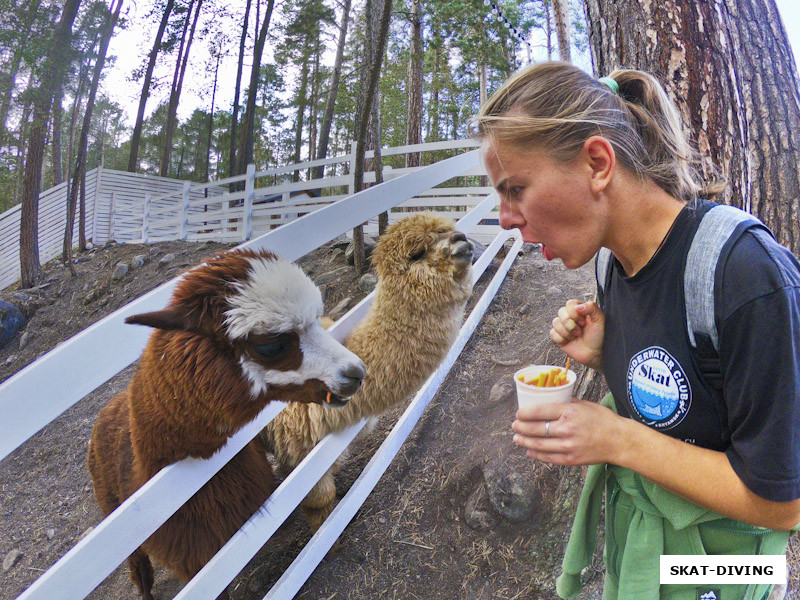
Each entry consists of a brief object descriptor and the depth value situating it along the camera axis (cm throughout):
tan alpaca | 188
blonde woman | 68
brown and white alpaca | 103
